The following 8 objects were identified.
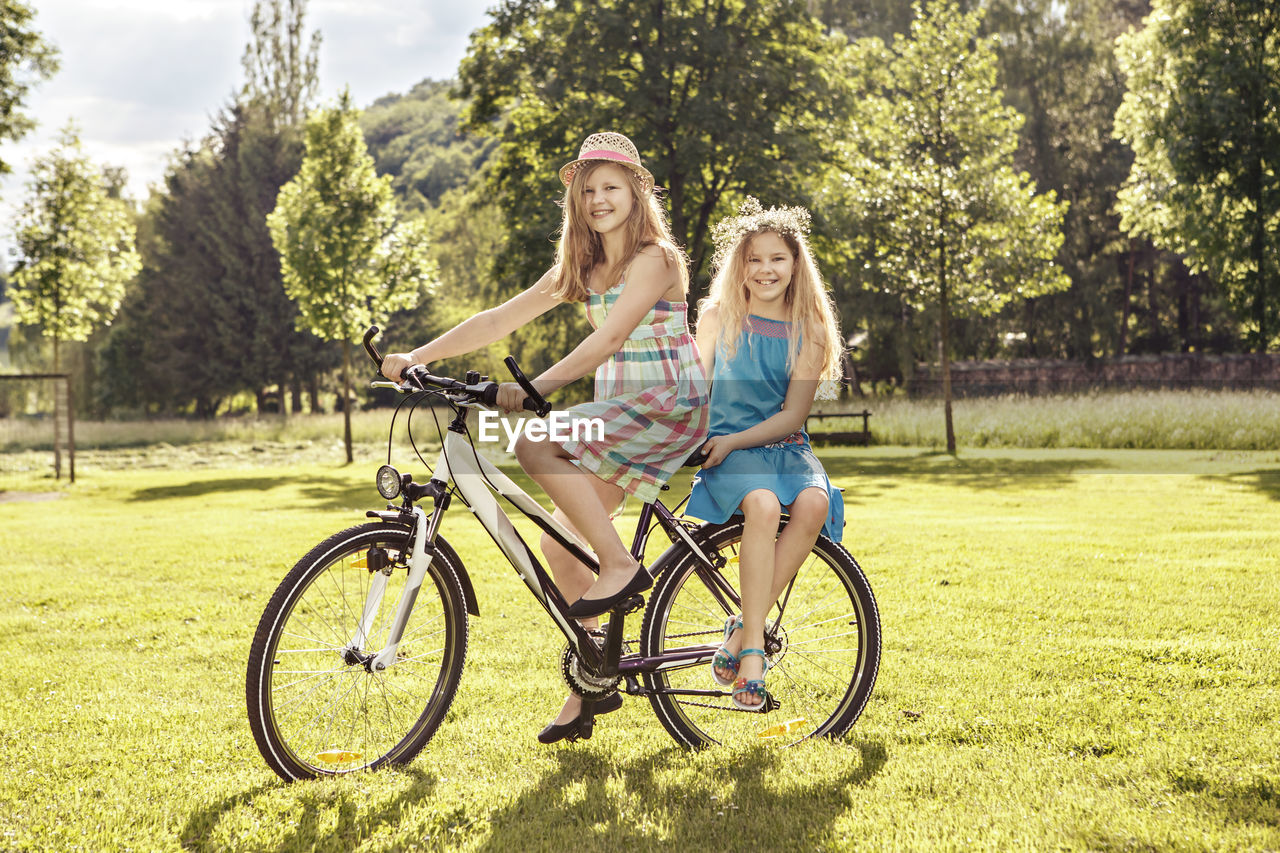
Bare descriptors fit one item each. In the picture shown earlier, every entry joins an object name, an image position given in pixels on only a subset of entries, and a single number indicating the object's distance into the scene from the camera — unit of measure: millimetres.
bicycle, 3064
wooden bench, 21516
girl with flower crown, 3240
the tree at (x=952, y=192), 19531
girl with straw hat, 3098
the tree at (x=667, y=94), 18594
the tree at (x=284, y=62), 42938
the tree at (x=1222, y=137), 17062
